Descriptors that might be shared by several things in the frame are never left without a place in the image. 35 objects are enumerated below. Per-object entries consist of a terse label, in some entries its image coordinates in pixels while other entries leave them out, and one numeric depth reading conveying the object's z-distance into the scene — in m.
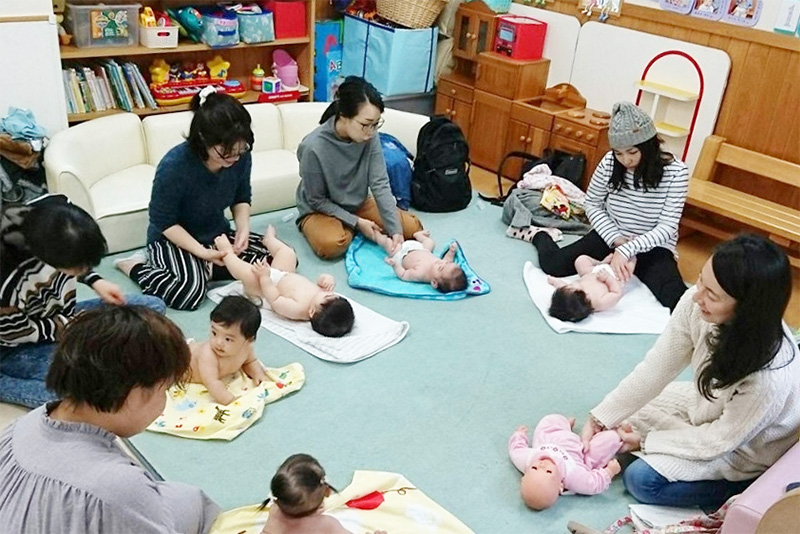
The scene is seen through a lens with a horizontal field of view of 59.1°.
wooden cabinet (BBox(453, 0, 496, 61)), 4.72
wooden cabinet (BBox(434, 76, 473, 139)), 4.86
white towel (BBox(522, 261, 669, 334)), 2.94
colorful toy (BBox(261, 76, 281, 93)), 4.38
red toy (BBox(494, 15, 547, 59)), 4.54
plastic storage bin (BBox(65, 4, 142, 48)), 3.59
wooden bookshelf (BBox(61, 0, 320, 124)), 3.69
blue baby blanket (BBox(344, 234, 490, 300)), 3.05
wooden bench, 3.57
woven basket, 4.59
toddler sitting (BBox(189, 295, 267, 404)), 2.20
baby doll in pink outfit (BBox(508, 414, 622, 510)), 1.98
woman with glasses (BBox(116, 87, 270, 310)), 2.50
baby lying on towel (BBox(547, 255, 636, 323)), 2.92
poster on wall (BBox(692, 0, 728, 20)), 3.82
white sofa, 2.99
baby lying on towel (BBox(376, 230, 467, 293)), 3.07
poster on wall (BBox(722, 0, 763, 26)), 3.67
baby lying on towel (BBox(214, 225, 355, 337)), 2.63
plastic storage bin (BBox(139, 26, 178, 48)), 3.80
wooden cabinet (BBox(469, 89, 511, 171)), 4.63
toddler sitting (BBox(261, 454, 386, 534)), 1.60
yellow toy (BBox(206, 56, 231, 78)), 4.23
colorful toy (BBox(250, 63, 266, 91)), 4.41
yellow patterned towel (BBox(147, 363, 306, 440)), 2.13
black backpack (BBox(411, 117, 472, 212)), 3.90
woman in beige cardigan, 1.69
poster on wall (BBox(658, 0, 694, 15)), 3.95
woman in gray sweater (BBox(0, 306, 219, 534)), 1.09
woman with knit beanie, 2.97
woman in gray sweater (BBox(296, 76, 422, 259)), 3.05
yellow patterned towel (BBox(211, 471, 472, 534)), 1.80
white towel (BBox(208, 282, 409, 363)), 2.58
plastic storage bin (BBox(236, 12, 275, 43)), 4.12
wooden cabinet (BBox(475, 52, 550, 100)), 4.54
